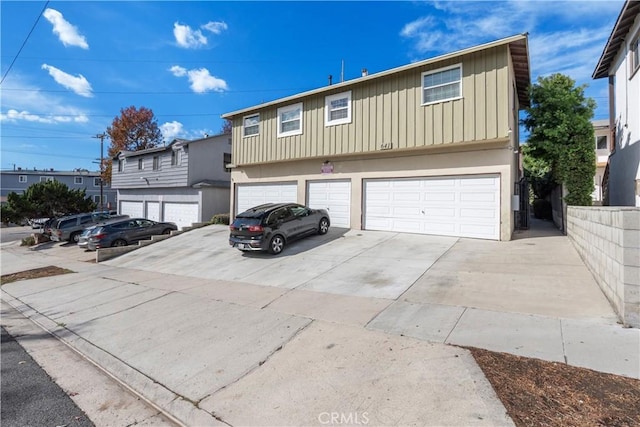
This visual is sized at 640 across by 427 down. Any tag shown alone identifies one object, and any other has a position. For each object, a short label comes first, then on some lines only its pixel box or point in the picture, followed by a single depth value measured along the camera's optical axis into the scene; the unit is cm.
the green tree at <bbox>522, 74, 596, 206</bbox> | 1038
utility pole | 3872
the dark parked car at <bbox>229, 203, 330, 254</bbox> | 1060
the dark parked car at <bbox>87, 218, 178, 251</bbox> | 1578
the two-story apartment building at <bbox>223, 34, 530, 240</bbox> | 1048
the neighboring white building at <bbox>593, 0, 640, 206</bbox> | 1038
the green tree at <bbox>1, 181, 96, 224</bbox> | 2462
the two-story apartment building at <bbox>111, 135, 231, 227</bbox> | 2152
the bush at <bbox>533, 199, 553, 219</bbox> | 1922
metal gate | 1290
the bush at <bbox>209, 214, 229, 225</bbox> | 1858
